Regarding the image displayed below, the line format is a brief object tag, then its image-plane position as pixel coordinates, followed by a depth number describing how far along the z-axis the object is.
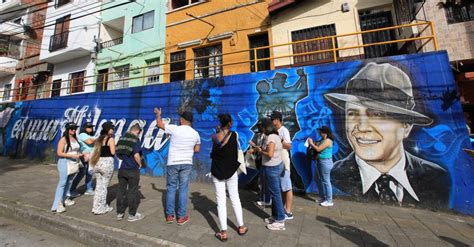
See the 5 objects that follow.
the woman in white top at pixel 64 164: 4.19
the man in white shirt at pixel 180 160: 3.58
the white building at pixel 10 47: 17.02
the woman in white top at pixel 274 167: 3.44
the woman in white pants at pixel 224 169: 3.13
